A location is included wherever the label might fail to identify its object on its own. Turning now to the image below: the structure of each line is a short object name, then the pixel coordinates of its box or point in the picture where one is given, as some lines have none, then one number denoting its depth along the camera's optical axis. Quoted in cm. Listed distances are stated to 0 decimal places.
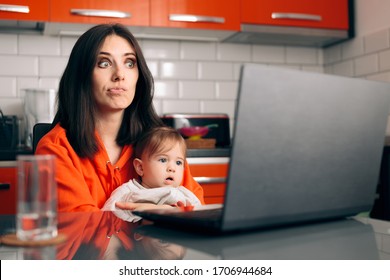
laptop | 66
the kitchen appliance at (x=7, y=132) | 257
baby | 143
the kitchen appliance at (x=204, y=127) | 269
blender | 262
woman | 155
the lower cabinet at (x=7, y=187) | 229
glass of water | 64
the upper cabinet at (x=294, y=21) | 283
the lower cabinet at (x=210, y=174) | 251
